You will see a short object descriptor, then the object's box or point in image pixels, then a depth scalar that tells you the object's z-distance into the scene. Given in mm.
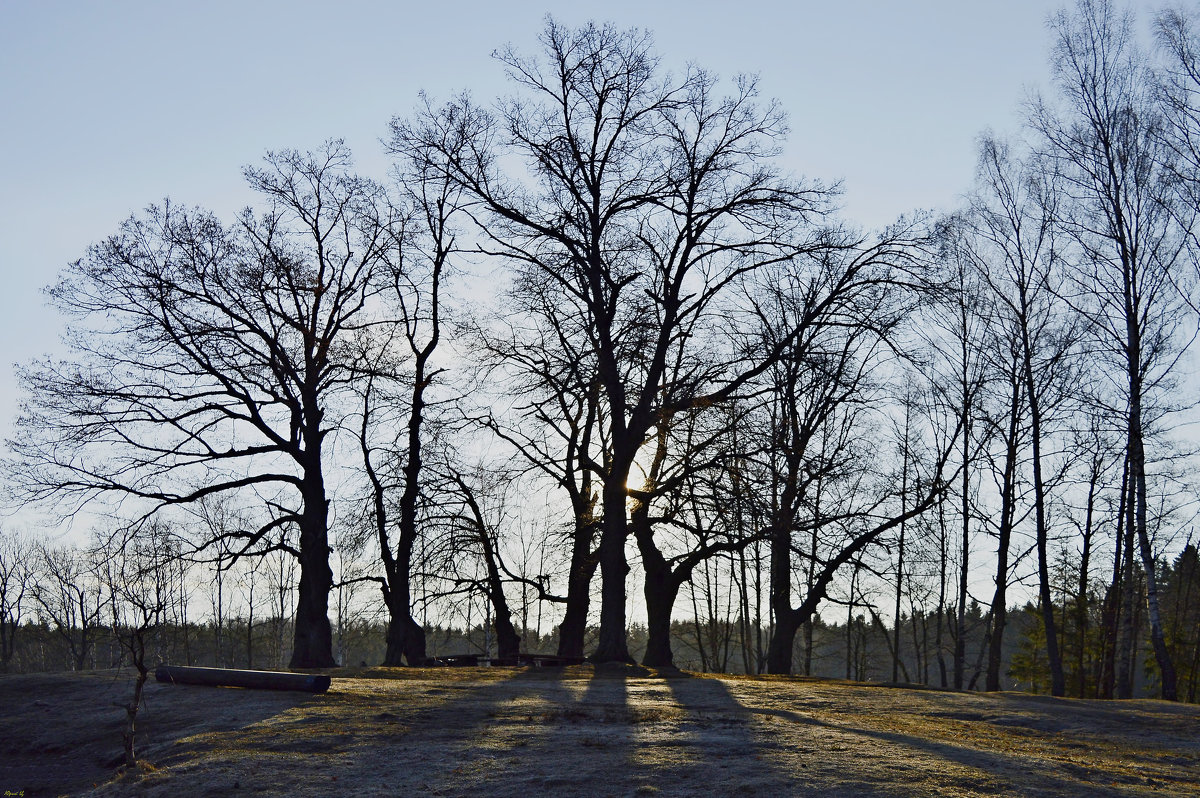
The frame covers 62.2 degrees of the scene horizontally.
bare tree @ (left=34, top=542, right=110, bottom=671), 51653
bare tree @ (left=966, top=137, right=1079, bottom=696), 27203
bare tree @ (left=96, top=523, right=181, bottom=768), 22500
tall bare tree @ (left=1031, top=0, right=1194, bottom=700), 22688
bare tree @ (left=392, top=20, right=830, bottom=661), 22375
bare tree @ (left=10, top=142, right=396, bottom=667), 24016
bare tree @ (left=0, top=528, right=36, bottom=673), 56925
